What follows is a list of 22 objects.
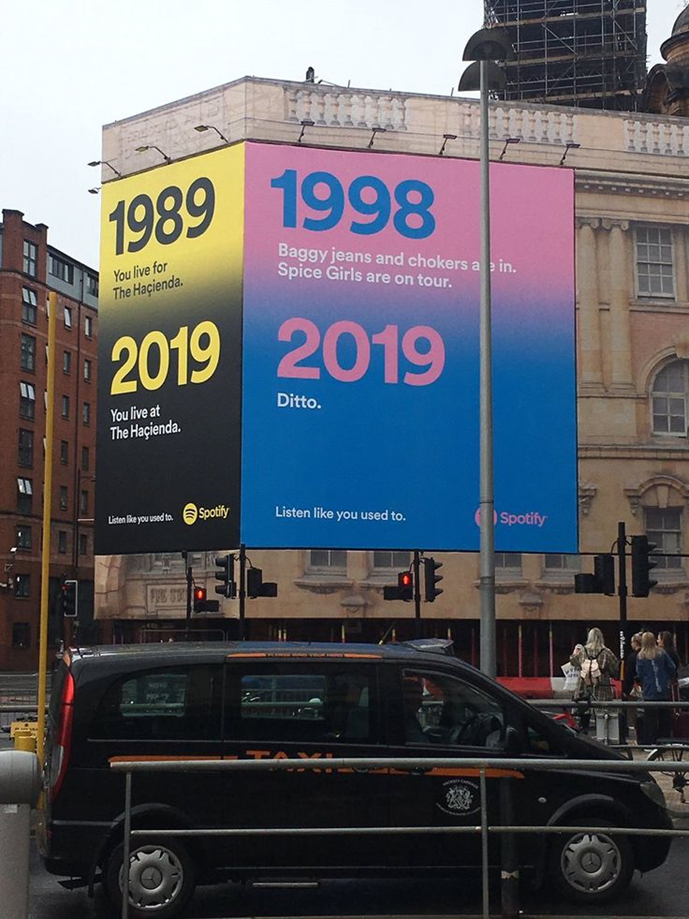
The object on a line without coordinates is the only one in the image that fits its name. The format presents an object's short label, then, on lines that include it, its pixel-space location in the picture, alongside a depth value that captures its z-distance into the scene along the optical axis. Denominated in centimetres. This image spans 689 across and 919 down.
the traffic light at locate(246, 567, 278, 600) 2814
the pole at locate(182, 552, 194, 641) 3191
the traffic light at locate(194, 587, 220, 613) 3097
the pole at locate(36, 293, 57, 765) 1278
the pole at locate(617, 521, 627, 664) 2588
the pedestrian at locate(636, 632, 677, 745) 1752
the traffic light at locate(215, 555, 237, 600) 2802
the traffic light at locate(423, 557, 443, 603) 2698
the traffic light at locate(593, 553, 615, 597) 2453
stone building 3512
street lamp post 1561
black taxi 801
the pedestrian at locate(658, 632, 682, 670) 2097
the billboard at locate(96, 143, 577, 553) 3017
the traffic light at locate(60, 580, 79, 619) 2169
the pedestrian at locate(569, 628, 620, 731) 1853
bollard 649
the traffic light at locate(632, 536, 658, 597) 2320
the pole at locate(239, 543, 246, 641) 2814
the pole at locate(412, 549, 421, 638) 2855
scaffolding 5284
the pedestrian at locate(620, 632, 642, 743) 2102
